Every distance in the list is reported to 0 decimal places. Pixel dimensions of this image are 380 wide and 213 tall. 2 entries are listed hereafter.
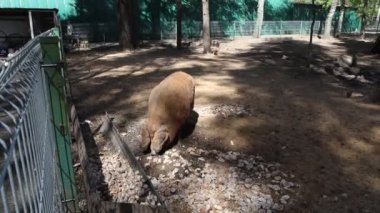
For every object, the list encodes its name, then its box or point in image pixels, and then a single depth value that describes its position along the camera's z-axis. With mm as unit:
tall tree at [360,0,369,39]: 33109
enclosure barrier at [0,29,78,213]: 1409
